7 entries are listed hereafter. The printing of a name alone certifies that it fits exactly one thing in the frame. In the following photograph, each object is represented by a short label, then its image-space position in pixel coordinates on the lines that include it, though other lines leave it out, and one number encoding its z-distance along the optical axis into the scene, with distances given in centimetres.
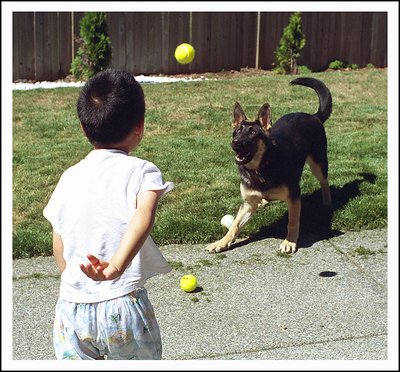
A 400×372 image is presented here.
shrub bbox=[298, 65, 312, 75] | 1511
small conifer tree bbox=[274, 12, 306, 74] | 1446
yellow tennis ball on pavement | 459
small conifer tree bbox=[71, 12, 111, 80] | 1305
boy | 261
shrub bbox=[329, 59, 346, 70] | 1597
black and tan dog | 535
